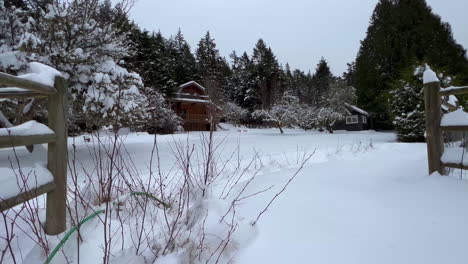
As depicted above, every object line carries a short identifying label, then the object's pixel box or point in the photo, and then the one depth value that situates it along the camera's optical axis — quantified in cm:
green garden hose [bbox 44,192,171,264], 120
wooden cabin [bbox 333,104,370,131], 2986
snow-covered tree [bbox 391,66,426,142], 1177
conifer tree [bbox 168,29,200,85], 3209
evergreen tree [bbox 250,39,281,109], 2921
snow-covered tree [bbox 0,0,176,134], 570
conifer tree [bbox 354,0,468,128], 2066
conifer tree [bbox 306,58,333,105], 3437
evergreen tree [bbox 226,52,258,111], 3334
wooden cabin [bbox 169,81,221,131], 2652
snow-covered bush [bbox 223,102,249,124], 3169
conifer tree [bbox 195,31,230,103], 3586
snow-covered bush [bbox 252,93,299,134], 2430
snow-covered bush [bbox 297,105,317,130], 2740
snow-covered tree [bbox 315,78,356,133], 2599
